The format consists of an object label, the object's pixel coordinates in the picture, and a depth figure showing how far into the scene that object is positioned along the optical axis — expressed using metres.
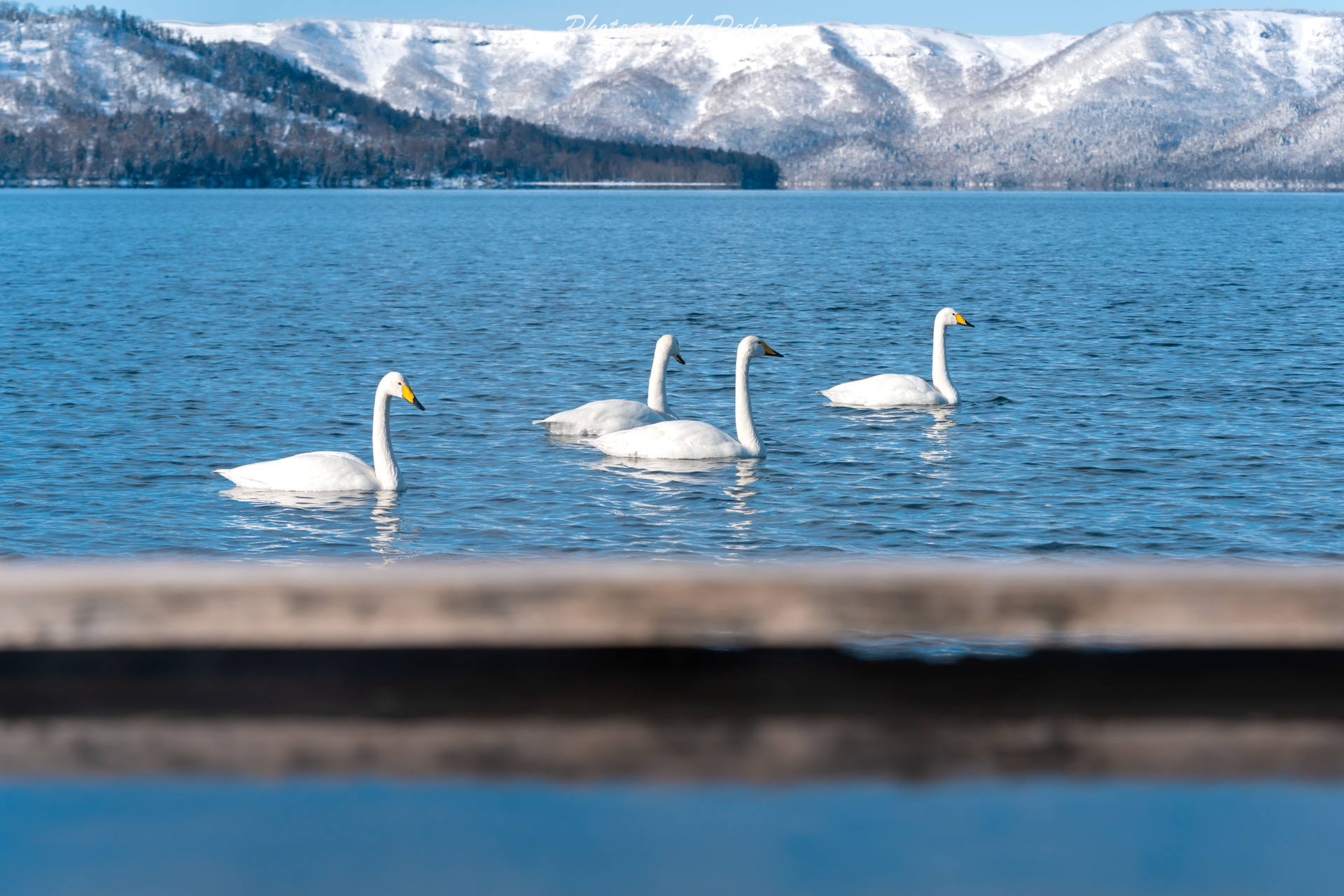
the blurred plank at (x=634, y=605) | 6.12
